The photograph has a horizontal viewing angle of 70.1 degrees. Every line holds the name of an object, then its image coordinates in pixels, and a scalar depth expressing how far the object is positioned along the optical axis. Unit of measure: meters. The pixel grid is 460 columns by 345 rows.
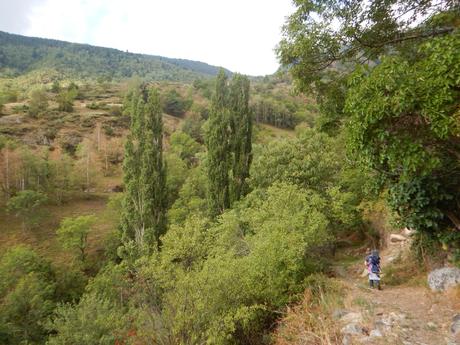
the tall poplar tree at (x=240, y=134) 23.47
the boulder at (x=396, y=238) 14.42
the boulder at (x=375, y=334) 6.85
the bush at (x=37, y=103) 58.88
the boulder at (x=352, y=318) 7.78
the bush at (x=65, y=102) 65.18
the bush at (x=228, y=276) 9.66
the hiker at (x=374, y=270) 10.95
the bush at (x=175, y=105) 82.62
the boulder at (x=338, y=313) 8.37
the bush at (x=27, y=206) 29.11
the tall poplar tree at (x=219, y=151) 22.98
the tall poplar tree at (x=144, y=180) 22.64
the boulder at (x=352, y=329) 7.23
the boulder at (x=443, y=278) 8.19
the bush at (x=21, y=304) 16.14
